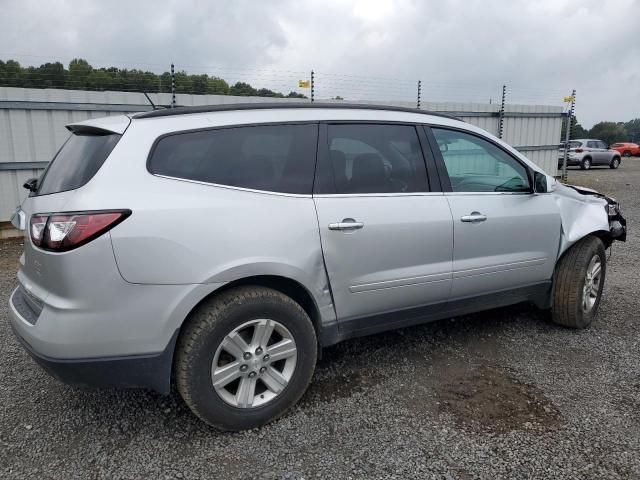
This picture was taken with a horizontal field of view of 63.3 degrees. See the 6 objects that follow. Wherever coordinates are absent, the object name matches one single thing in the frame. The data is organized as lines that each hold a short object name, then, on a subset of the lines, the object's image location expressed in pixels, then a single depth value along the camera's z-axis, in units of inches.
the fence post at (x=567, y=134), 577.3
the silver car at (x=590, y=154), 932.0
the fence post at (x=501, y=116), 514.6
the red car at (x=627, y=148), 1400.1
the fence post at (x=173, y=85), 333.4
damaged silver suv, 92.8
